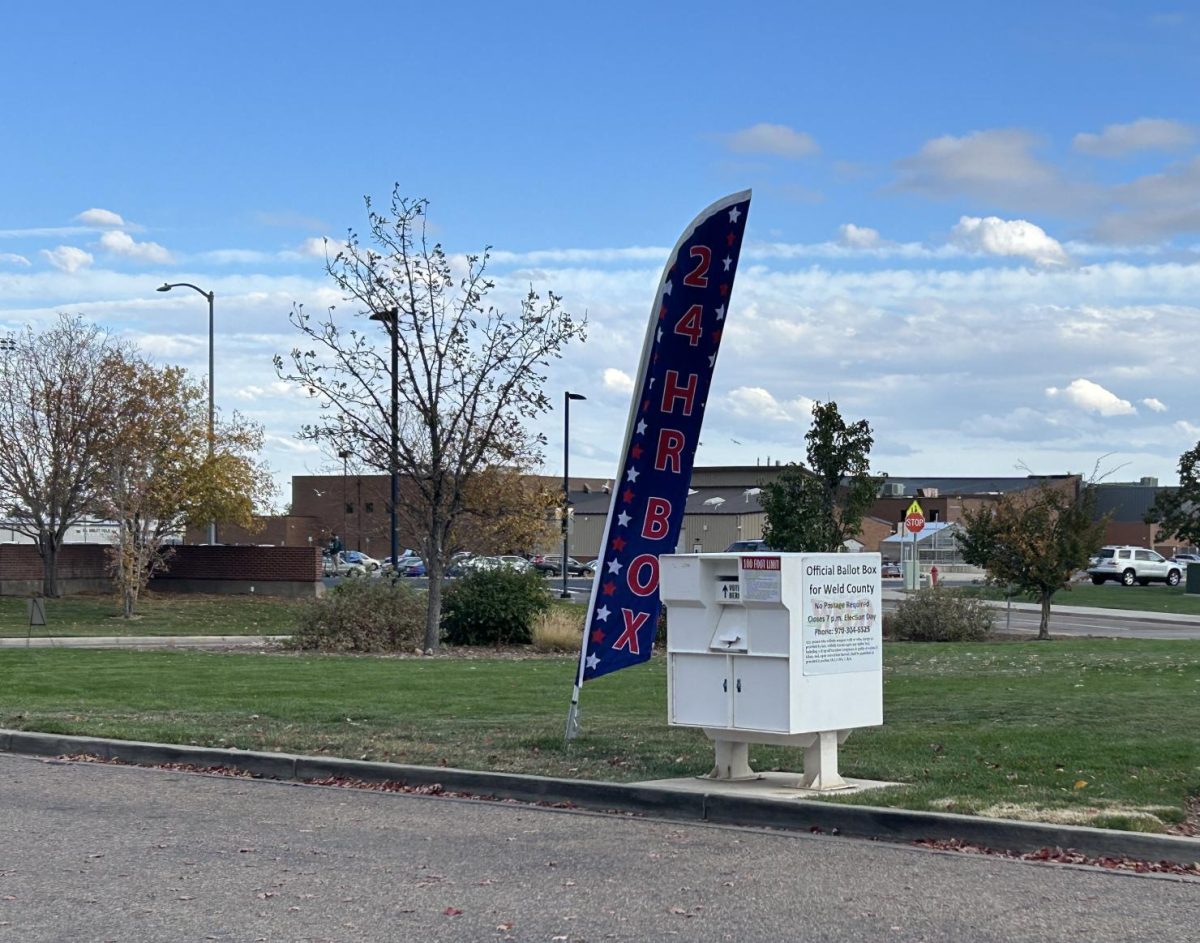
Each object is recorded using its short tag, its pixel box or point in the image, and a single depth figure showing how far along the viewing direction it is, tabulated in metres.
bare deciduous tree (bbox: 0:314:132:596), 38.94
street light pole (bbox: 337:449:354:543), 24.94
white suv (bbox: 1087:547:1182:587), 62.91
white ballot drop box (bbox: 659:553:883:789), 9.69
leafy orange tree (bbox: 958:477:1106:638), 29.75
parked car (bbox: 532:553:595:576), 70.56
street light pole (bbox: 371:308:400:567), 24.52
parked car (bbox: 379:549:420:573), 69.69
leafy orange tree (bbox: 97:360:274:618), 37.12
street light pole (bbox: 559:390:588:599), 54.56
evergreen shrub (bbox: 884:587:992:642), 29.06
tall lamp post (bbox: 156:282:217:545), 42.75
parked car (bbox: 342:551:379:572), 69.12
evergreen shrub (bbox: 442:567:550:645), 26.83
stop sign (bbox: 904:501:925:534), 40.06
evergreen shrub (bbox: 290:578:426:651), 25.12
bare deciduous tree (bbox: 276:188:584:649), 24.55
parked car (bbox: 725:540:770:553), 53.09
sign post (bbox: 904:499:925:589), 40.09
